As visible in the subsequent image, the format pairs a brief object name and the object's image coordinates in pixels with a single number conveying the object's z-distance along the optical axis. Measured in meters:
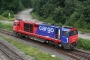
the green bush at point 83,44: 24.79
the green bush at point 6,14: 53.89
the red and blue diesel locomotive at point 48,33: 24.33
